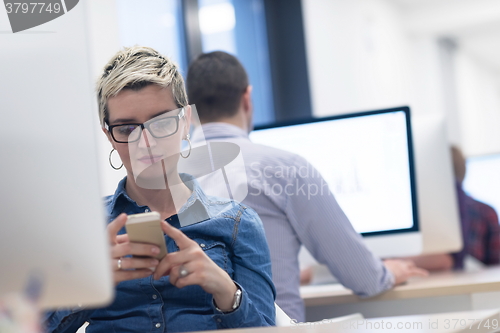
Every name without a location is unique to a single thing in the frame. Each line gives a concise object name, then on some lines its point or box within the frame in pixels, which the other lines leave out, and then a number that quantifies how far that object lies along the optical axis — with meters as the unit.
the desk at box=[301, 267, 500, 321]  2.07
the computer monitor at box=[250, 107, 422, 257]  2.26
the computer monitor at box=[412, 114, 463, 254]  2.32
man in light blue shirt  2.05
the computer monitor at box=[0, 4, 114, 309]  1.41
